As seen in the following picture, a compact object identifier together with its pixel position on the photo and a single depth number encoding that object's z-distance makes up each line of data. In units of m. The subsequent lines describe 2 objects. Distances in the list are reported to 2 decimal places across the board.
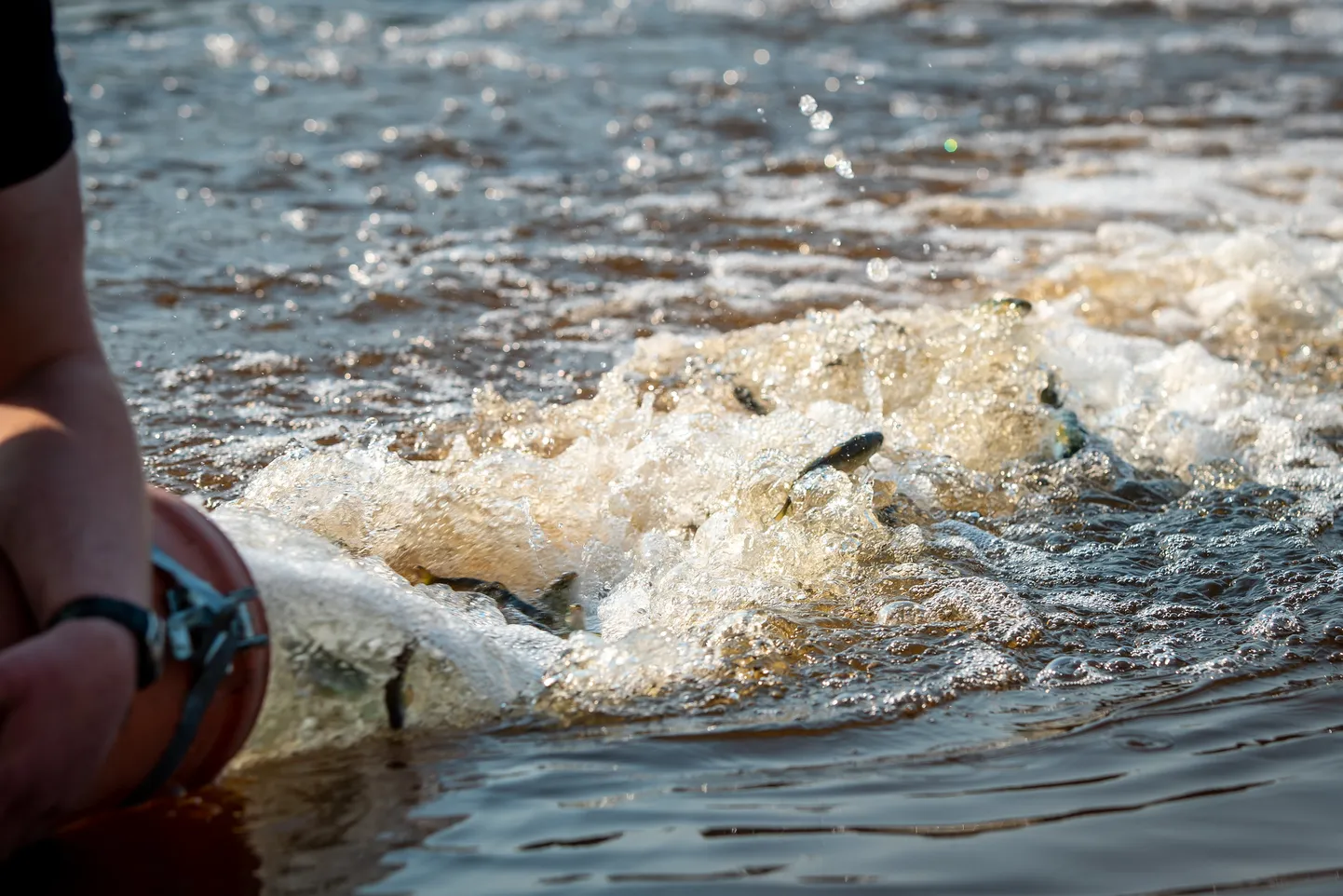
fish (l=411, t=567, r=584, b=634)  6.78
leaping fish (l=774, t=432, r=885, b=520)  7.85
